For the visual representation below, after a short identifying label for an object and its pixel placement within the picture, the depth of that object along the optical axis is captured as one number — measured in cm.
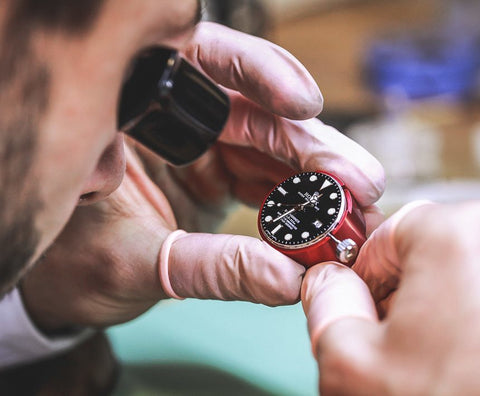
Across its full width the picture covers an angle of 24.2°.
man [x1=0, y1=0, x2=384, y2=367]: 28
